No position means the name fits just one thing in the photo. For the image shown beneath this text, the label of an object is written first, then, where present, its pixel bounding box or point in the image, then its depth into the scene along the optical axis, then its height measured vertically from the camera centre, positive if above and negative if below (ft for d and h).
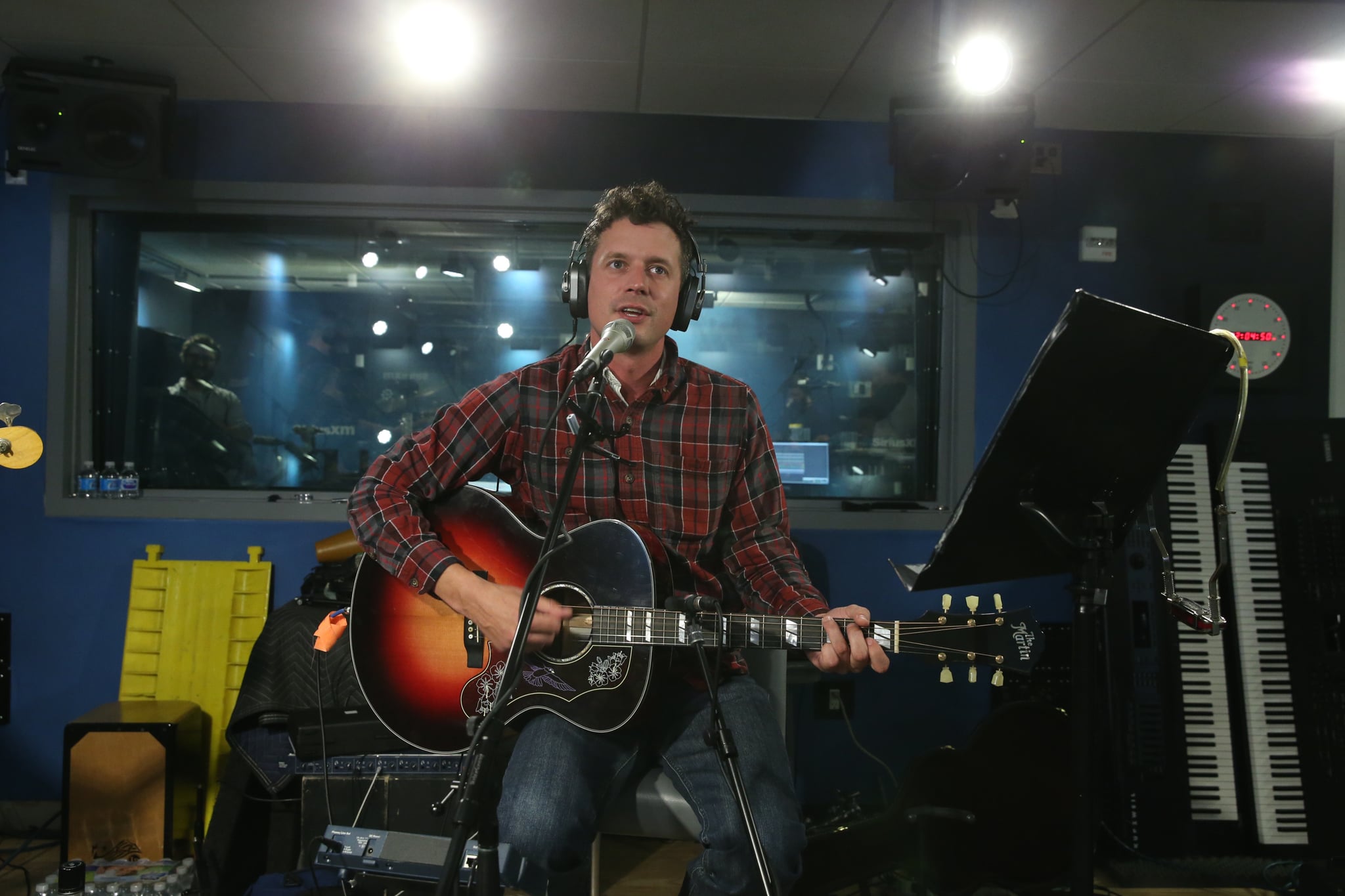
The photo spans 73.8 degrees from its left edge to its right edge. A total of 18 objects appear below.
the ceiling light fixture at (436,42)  9.02 +4.29
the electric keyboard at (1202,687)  9.92 -2.59
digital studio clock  11.51 +1.74
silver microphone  4.56 +0.53
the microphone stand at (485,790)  3.80 -1.50
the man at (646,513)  5.78 -0.51
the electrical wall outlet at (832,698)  11.10 -3.09
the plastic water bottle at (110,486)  11.19 -0.58
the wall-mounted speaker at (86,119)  10.02 +3.65
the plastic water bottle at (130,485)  11.25 -0.57
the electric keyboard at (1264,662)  9.81 -2.30
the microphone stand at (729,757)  4.15 -1.49
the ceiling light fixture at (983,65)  9.43 +4.21
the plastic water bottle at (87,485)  11.19 -0.57
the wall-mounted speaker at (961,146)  10.42 +3.59
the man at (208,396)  11.75 +0.59
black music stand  4.15 -0.04
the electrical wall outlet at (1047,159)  11.63 +3.83
